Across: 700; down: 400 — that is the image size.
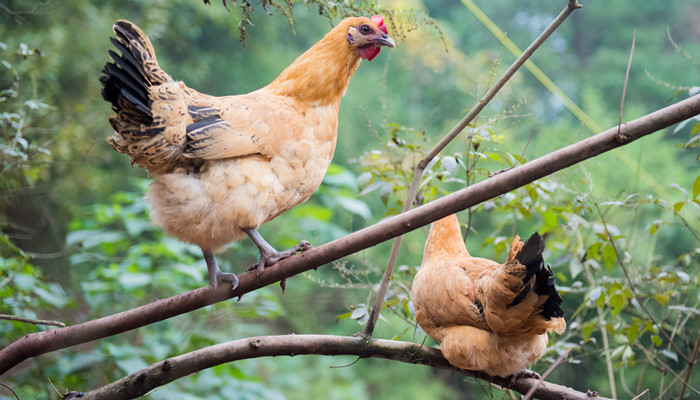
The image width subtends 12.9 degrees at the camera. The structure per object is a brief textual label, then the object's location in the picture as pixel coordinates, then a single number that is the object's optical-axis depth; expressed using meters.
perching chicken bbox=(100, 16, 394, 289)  4.25
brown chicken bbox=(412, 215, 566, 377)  4.27
